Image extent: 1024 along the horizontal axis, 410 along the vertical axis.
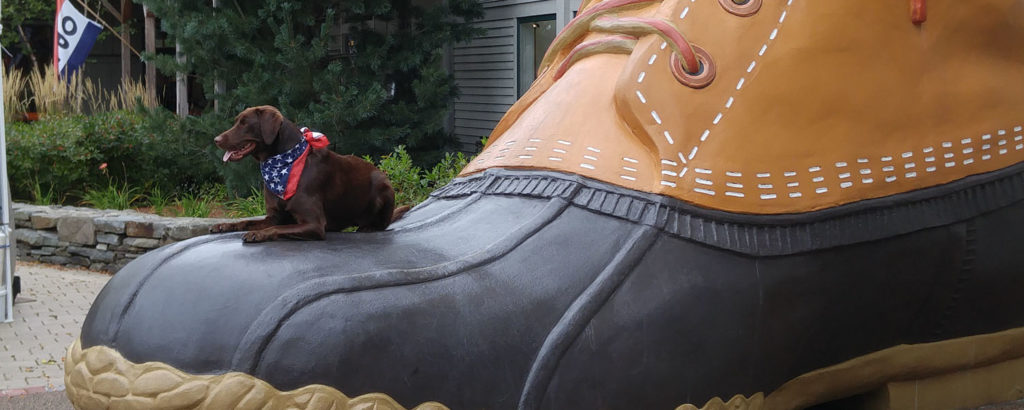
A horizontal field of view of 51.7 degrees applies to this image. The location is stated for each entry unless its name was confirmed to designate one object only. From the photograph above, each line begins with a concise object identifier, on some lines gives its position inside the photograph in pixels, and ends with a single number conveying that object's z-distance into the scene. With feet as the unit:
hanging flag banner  34.30
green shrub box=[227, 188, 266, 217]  24.44
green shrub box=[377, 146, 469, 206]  20.47
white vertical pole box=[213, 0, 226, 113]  27.96
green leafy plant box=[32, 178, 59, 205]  28.19
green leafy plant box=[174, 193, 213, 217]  26.18
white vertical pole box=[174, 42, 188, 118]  33.03
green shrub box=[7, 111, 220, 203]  28.68
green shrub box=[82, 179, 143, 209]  27.55
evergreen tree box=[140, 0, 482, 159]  25.98
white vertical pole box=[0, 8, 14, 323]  18.10
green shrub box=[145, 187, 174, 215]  27.86
